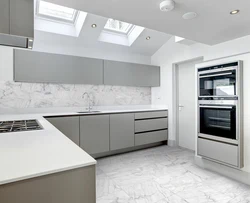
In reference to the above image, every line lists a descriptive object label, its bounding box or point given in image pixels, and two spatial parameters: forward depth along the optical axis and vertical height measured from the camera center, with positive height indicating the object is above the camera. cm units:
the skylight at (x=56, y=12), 318 +170
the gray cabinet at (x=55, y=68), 309 +64
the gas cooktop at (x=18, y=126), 159 -25
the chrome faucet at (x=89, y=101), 389 -1
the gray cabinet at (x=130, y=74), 397 +65
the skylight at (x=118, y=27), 392 +173
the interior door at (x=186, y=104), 403 -9
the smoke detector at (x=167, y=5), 172 +96
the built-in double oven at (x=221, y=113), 249 -21
